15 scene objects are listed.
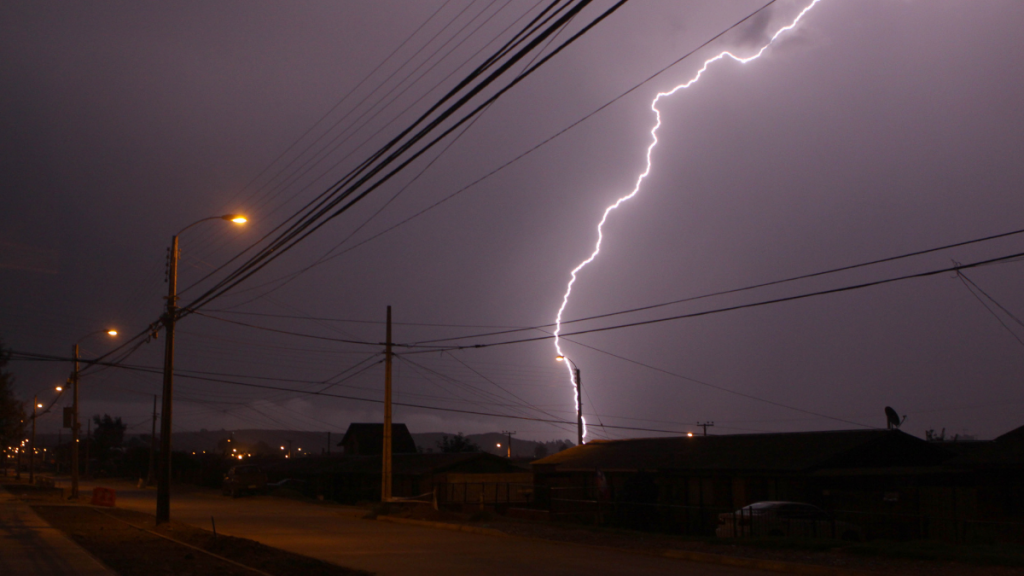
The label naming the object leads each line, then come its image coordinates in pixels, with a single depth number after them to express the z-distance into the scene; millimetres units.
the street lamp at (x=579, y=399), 38469
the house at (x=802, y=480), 22906
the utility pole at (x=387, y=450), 27969
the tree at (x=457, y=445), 83688
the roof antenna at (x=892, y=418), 34188
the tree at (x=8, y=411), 42781
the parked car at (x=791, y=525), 20781
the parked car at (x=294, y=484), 55581
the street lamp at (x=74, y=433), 39938
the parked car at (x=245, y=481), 45625
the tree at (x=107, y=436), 116562
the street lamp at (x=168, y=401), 23516
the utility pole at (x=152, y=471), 62419
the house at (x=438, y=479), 40219
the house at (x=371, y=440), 75131
